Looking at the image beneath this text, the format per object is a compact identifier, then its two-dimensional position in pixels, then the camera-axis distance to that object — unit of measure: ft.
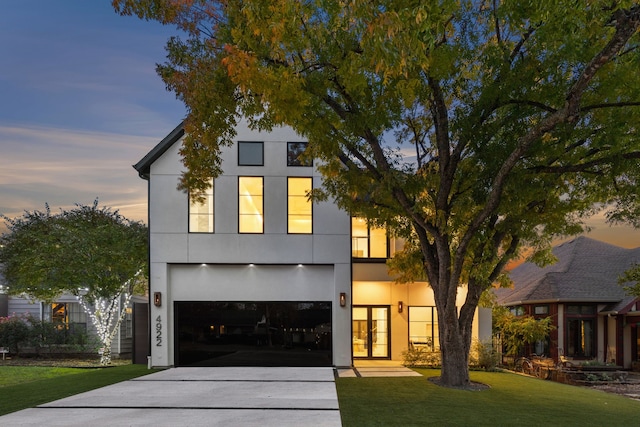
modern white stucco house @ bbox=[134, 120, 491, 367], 44.57
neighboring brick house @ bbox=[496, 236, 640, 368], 58.49
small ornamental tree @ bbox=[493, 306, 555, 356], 52.31
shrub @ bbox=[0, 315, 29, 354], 55.11
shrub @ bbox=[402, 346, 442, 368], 44.88
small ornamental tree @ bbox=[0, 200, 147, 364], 48.78
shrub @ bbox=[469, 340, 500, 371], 43.88
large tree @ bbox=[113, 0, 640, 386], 23.24
